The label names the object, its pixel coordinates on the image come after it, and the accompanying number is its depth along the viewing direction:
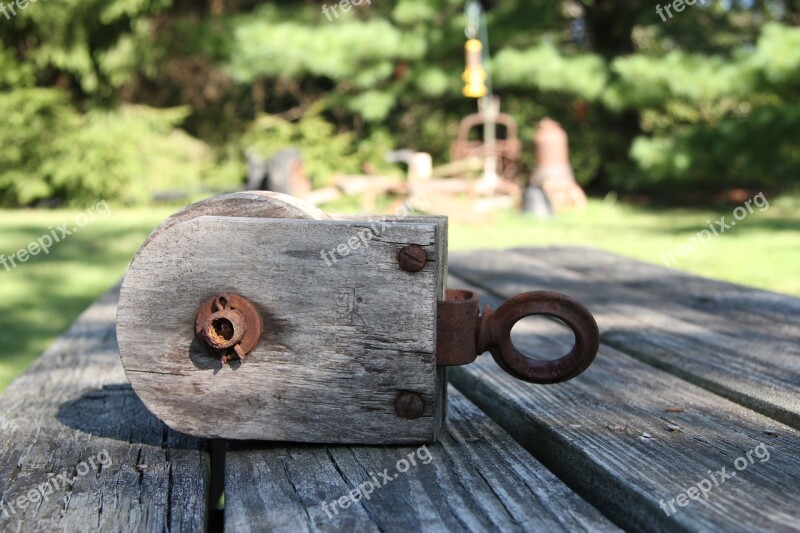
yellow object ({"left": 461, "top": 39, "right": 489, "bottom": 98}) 10.20
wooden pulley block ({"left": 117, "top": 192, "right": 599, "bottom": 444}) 1.19
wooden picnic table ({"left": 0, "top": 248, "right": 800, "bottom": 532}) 0.96
